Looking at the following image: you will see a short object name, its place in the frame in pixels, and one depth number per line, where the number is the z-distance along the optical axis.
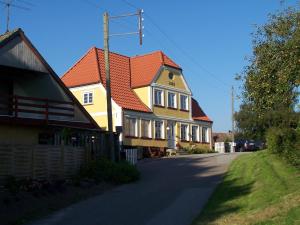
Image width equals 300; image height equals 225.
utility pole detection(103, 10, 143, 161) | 25.12
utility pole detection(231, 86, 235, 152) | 60.91
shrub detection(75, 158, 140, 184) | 23.05
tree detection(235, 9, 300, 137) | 18.28
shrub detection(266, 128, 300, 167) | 21.20
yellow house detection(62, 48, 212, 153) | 42.09
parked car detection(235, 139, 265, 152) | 53.91
